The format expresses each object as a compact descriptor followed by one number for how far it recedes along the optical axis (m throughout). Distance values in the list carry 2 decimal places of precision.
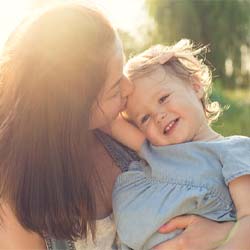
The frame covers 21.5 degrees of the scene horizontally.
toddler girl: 1.89
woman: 1.85
